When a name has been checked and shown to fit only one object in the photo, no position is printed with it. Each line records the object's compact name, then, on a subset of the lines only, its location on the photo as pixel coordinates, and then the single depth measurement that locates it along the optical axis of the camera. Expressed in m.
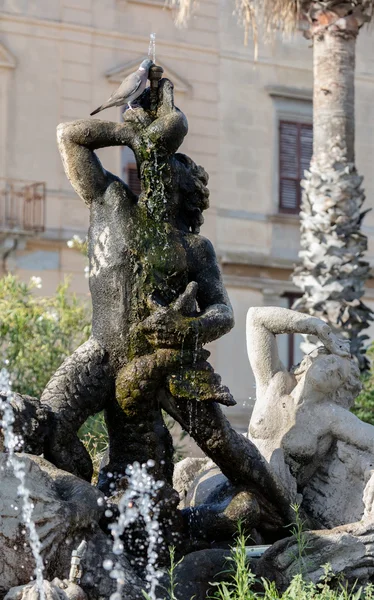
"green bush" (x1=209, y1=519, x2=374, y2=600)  8.70
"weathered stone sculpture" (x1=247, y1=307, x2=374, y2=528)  10.96
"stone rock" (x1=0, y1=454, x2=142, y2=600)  8.47
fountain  9.46
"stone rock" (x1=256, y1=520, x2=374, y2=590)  9.47
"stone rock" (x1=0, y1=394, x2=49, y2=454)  9.16
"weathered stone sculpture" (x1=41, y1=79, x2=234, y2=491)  9.77
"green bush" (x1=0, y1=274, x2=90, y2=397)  19.68
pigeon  10.26
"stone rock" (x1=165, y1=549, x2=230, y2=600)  9.15
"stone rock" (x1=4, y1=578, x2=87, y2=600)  7.93
